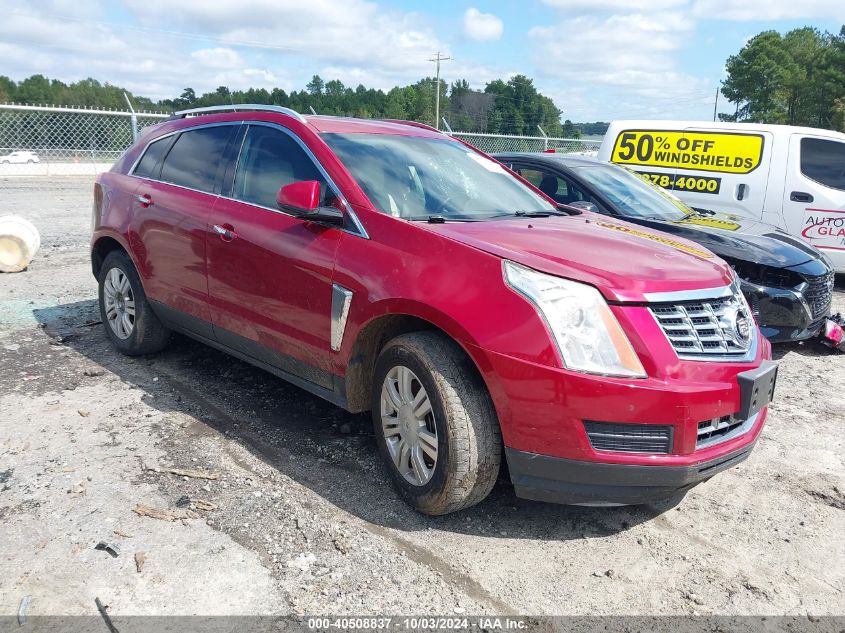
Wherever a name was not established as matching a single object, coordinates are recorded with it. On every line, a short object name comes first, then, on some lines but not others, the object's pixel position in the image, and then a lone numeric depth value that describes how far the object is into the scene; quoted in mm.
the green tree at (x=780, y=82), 55750
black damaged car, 5355
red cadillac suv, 2557
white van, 8031
